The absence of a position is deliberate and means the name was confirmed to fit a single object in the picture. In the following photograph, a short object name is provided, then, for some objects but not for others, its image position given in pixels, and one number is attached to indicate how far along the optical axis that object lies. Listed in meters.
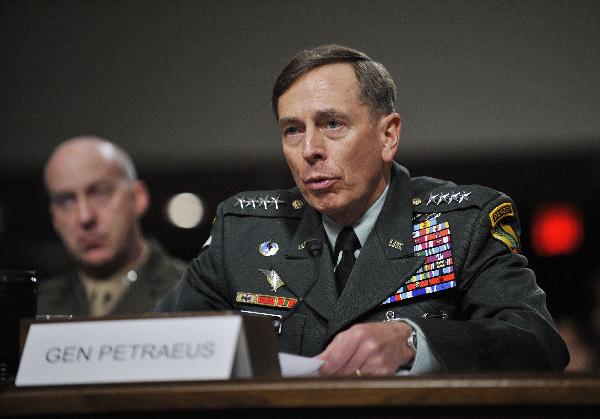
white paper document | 3.85
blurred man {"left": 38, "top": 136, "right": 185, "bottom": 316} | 4.88
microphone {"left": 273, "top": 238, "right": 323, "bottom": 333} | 4.22
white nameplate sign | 3.78
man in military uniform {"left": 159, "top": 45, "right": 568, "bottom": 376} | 4.20
